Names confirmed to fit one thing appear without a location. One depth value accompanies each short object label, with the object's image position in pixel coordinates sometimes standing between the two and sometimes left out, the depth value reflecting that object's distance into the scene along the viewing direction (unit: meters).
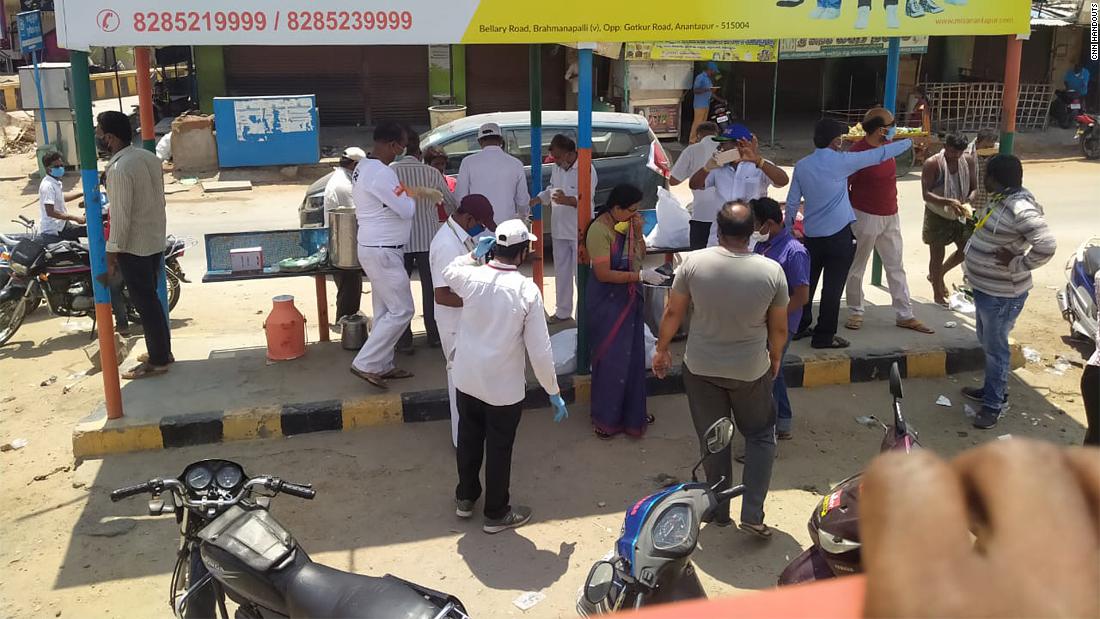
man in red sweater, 7.22
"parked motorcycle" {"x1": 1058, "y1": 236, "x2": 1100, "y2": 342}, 7.59
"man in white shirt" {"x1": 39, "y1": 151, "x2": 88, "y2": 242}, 8.30
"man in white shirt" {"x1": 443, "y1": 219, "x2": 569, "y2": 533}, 4.56
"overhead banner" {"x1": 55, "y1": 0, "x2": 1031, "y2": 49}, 5.11
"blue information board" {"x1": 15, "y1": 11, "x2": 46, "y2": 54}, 16.38
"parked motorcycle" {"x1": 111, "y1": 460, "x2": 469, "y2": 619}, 3.10
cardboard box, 7.05
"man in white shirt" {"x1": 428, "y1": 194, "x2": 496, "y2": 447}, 5.27
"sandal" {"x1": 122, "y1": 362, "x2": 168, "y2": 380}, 6.72
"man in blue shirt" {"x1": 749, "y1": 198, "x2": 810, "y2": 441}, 5.32
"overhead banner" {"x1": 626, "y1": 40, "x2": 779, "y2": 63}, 17.27
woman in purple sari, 5.81
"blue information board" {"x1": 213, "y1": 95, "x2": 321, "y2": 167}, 16.27
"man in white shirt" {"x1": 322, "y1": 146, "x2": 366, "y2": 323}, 7.43
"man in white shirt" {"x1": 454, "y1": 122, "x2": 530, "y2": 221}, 7.11
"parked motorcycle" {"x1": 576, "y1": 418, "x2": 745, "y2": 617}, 3.39
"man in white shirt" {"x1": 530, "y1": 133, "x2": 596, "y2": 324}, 7.75
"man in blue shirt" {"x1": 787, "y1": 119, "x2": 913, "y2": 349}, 6.58
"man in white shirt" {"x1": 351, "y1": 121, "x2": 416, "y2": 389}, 6.16
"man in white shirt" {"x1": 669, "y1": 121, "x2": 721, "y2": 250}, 7.58
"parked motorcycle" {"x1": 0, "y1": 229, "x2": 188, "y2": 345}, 7.87
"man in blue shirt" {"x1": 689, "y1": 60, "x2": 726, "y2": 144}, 18.12
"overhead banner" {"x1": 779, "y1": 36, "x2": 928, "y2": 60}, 17.88
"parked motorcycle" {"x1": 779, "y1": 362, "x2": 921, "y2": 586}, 3.49
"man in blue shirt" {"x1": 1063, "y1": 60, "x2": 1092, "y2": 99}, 20.42
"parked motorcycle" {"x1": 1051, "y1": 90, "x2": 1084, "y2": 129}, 20.33
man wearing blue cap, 6.61
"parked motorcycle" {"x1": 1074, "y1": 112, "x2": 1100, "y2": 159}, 18.27
